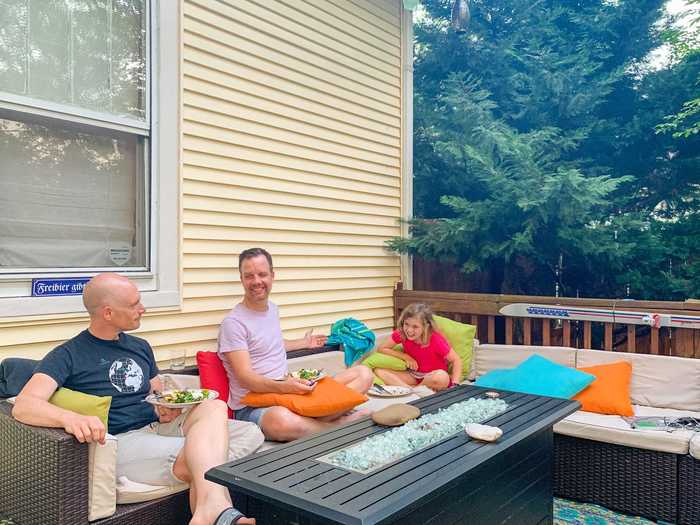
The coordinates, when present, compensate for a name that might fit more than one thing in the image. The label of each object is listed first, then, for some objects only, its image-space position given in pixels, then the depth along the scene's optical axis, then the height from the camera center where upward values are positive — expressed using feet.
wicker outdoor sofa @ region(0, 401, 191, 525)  6.33 -2.67
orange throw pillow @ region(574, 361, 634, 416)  11.10 -2.63
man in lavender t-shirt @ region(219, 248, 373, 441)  9.34 -1.90
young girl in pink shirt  13.08 -2.25
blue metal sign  8.87 -0.48
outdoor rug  9.61 -4.43
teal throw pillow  11.57 -2.53
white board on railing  12.55 -1.30
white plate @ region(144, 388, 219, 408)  7.82 -2.01
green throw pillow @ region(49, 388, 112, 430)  7.14 -1.85
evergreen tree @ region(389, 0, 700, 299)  15.72 +3.58
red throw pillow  10.40 -2.14
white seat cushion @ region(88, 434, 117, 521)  6.61 -2.62
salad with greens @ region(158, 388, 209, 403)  7.98 -1.98
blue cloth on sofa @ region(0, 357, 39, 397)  7.91 -1.67
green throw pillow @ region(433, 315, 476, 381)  14.03 -1.97
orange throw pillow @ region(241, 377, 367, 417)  9.43 -2.40
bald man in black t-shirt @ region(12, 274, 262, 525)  6.62 -1.95
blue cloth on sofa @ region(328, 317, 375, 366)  13.70 -1.96
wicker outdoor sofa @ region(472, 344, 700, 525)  9.51 -3.39
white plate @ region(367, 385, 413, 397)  11.96 -2.82
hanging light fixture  14.87 +6.43
